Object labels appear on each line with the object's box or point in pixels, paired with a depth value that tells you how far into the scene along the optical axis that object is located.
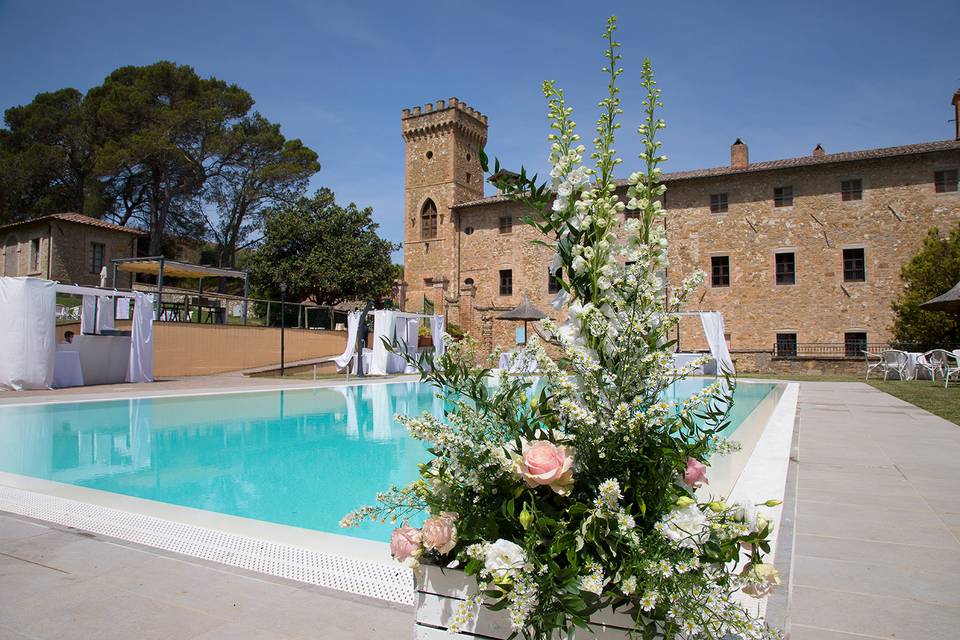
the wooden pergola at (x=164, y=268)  16.42
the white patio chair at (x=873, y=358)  19.53
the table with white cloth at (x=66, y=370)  11.74
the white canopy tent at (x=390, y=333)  16.77
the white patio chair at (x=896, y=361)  15.59
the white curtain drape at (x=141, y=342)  12.82
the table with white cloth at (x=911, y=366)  15.56
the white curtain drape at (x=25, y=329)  10.50
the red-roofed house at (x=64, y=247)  23.62
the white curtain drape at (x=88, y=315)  13.84
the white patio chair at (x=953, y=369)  12.03
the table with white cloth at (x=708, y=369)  16.16
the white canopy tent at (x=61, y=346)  10.54
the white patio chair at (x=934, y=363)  14.34
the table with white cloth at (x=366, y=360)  17.75
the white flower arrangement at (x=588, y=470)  1.06
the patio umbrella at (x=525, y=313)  18.89
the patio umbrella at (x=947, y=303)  12.35
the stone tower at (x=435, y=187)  29.16
